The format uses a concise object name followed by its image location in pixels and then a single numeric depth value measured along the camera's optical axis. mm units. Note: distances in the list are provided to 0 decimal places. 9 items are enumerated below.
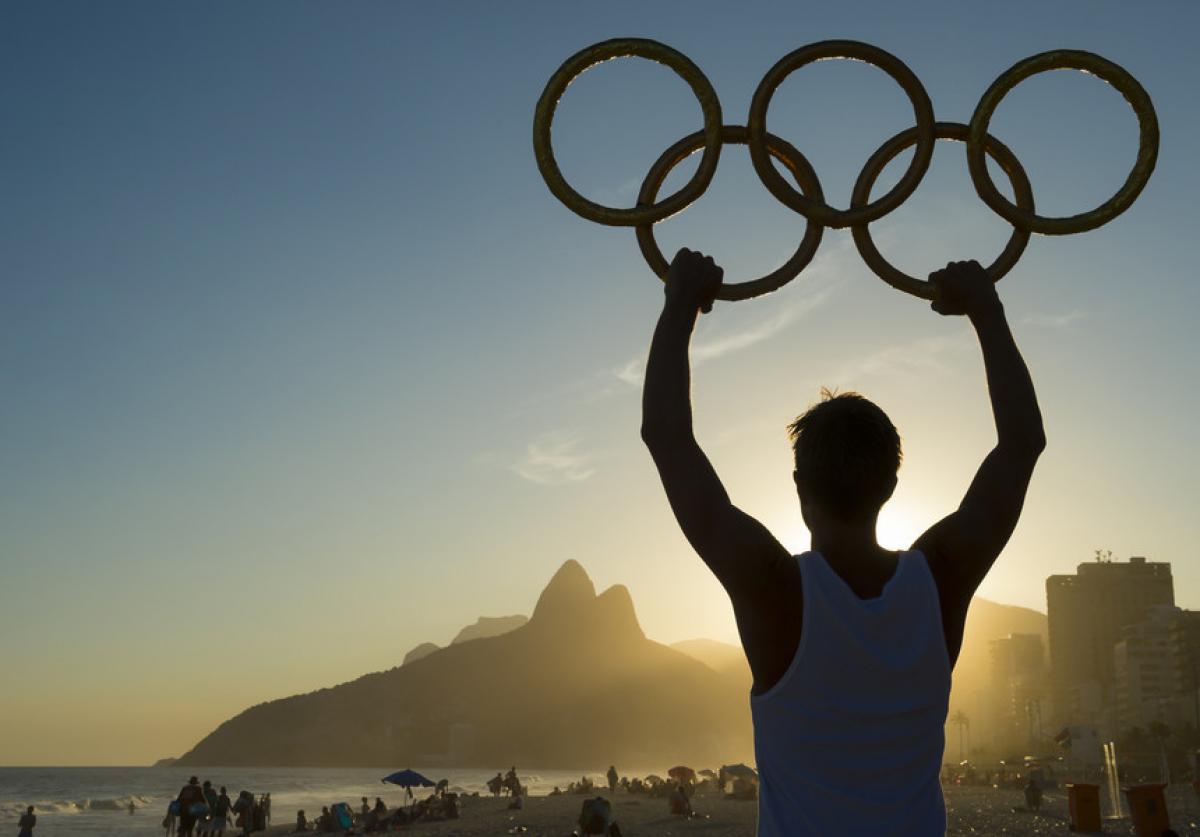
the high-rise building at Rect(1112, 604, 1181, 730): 158375
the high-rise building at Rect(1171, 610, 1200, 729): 127862
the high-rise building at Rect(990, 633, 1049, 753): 159925
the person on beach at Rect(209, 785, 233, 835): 30766
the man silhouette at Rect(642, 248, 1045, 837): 2078
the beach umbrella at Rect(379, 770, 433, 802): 46406
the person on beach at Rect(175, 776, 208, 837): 27078
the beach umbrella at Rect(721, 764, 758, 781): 55500
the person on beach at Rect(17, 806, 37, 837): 34625
